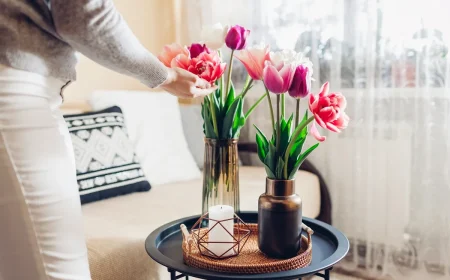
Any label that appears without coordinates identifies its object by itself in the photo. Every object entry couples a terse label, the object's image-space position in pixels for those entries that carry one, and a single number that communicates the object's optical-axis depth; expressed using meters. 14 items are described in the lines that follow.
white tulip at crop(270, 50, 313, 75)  1.01
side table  0.94
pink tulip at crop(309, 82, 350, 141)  0.96
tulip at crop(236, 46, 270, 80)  1.06
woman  0.79
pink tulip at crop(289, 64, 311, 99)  0.99
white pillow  2.08
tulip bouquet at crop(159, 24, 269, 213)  1.14
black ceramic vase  1.01
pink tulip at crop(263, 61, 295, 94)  0.99
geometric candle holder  1.04
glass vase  1.16
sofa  1.26
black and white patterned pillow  1.74
